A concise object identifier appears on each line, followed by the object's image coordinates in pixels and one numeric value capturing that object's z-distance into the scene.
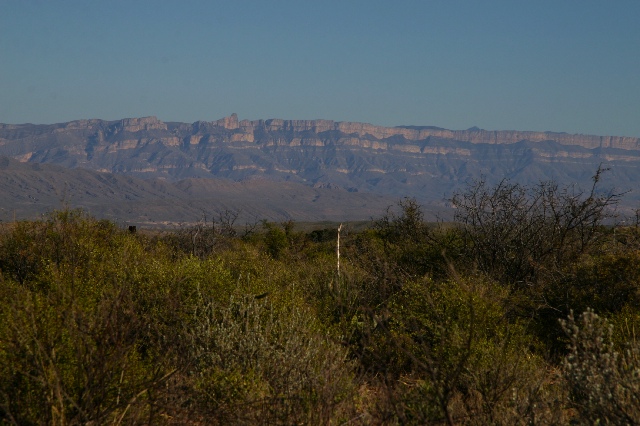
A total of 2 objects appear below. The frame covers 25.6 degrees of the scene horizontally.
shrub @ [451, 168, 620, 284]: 41.37
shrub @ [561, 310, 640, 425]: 14.25
